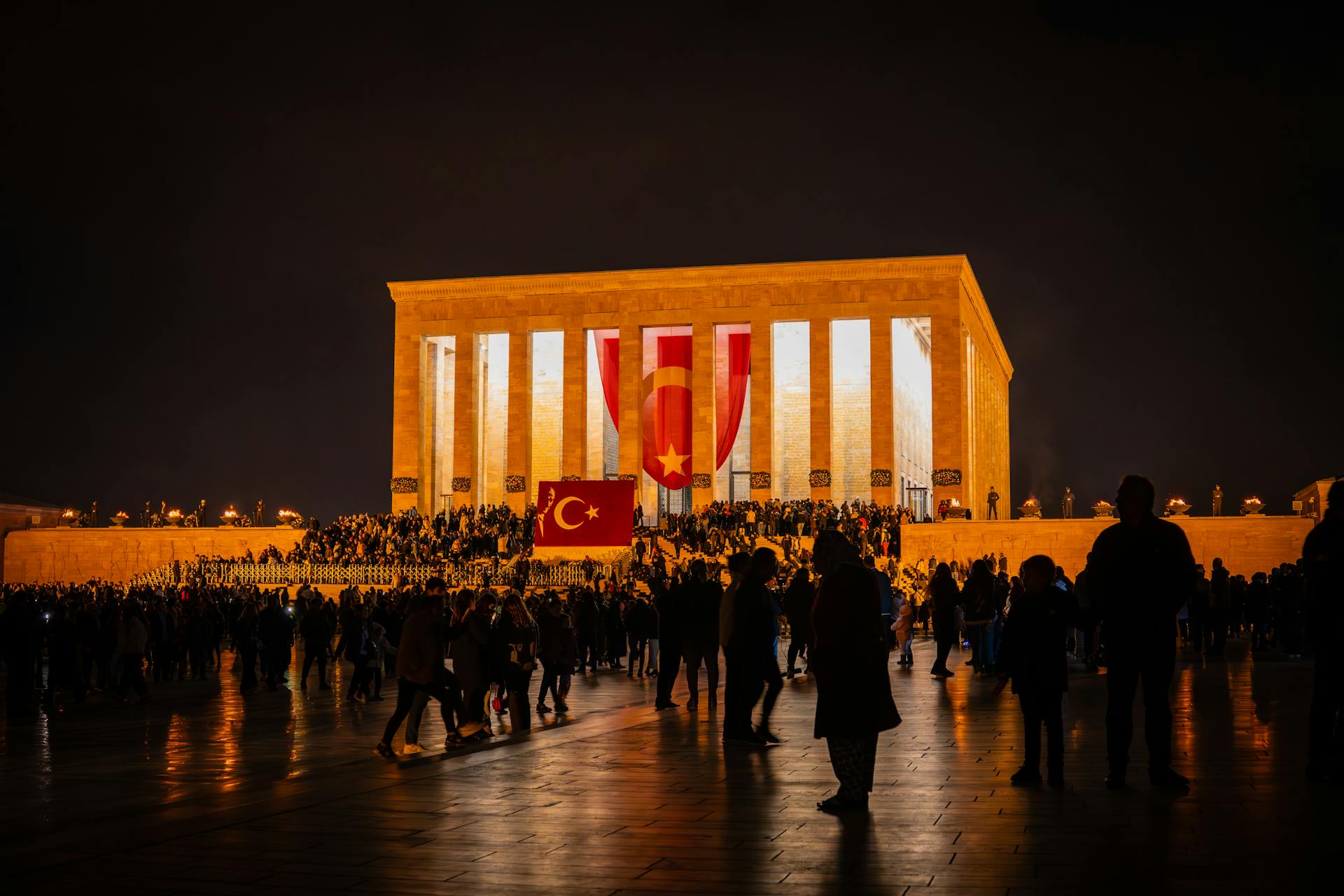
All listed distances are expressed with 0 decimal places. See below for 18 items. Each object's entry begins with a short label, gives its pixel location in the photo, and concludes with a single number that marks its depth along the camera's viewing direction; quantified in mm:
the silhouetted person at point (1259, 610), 21703
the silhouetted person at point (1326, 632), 7207
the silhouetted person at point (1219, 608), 19047
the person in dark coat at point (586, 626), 20453
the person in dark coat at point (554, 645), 14367
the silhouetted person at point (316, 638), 18344
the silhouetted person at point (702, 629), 13602
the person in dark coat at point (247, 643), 18016
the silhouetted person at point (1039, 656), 7805
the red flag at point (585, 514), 37406
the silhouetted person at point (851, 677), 6918
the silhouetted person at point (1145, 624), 7176
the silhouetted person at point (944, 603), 16578
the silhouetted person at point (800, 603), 15219
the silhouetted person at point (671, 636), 13812
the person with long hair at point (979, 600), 15906
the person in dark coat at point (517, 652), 12258
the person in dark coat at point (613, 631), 22297
